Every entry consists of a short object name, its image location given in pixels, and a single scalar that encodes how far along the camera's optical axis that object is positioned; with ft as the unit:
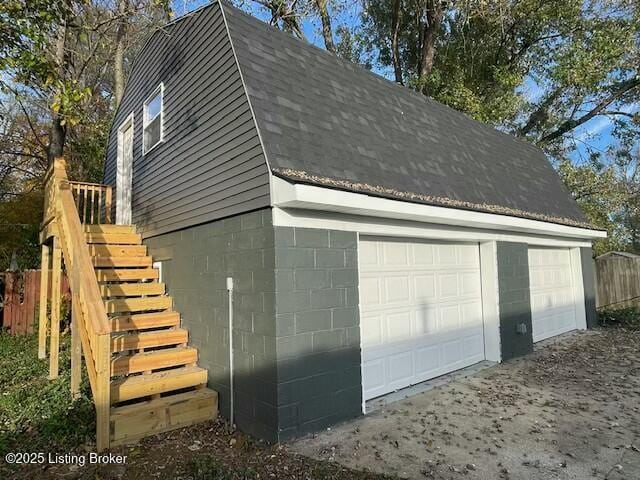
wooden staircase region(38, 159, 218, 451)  13.00
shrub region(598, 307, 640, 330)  33.27
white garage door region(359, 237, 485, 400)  17.31
